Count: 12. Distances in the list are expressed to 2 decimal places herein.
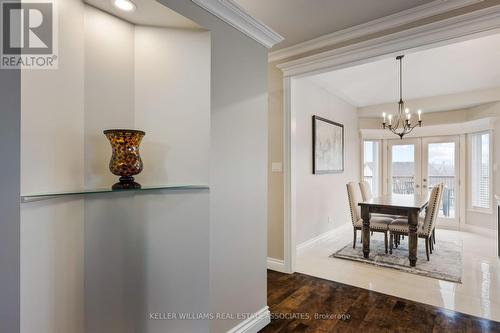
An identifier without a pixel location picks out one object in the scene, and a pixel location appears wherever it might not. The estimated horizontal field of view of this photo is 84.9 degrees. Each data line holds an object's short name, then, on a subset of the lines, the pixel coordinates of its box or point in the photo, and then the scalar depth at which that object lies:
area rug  3.18
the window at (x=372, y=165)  6.23
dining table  3.39
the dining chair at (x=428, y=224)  3.48
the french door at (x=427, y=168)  5.59
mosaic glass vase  1.37
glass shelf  1.11
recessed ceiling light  1.38
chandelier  3.83
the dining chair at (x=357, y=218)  3.79
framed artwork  4.32
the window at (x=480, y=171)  5.08
